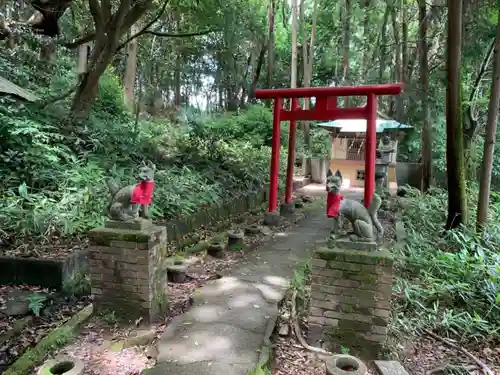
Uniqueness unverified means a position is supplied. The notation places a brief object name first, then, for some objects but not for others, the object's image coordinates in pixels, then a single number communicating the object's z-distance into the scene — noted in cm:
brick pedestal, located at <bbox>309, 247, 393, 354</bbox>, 283
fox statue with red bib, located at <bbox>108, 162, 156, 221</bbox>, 327
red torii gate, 569
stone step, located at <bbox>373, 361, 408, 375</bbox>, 266
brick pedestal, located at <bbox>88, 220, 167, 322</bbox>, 325
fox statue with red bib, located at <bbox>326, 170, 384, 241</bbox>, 296
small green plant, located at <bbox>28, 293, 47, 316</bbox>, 362
